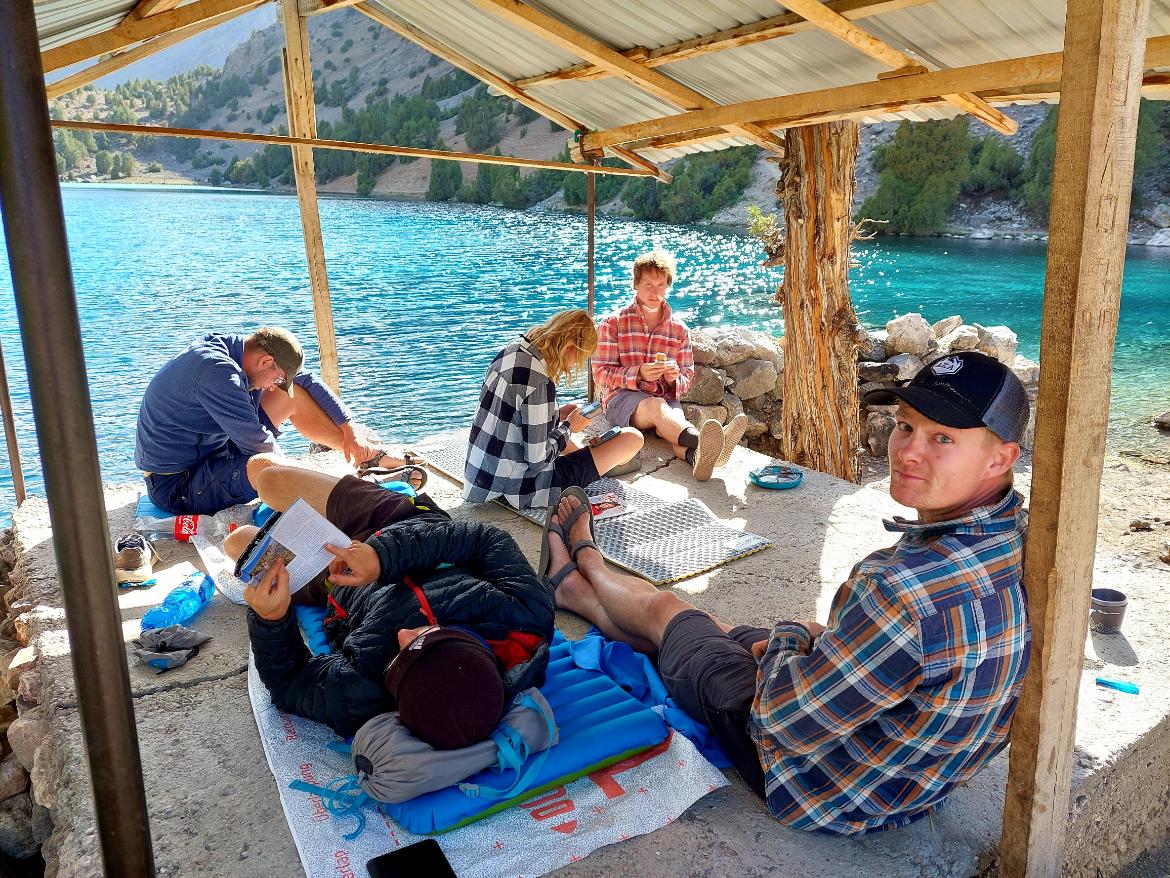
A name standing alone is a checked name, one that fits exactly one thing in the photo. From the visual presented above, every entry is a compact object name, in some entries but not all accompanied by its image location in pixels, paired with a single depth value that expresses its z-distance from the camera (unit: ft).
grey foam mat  12.00
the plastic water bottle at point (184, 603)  9.99
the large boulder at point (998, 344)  33.94
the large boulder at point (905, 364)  32.07
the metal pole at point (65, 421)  3.78
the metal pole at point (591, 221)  19.11
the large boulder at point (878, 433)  31.29
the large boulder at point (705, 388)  26.78
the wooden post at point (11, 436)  13.79
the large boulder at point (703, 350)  27.99
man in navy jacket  12.66
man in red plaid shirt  17.07
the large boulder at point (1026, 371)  33.14
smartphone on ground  6.37
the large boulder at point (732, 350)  28.81
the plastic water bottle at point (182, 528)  12.53
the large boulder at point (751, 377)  28.81
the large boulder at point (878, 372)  32.07
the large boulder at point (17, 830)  9.76
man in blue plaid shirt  5.87
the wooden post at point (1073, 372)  5.45
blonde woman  12.78
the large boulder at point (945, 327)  36.09
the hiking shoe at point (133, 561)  11.23
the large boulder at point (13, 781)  9.94
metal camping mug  10.28
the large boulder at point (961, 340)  34.14
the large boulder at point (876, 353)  32.91
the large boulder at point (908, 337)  33.32
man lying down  6.76
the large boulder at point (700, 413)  25.75
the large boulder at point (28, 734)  9.07
